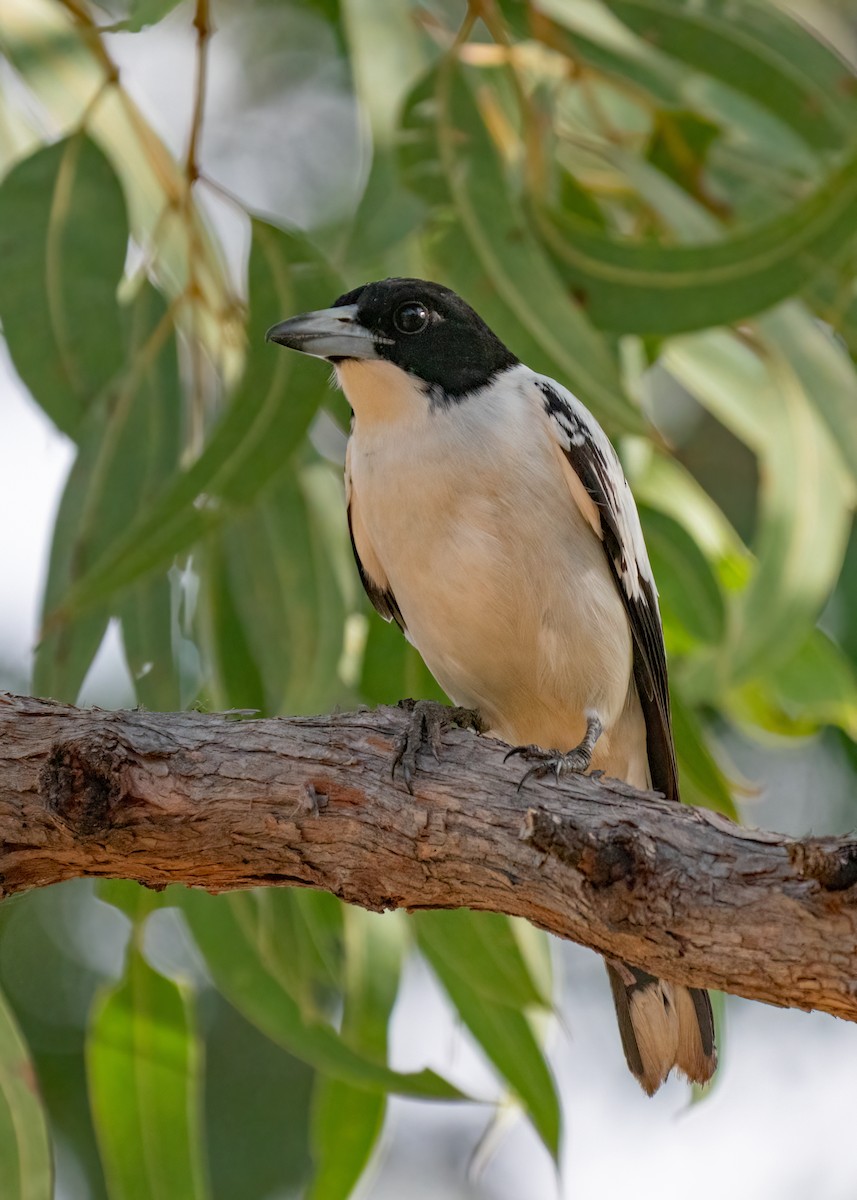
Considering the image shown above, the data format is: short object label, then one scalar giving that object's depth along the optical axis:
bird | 5.23
